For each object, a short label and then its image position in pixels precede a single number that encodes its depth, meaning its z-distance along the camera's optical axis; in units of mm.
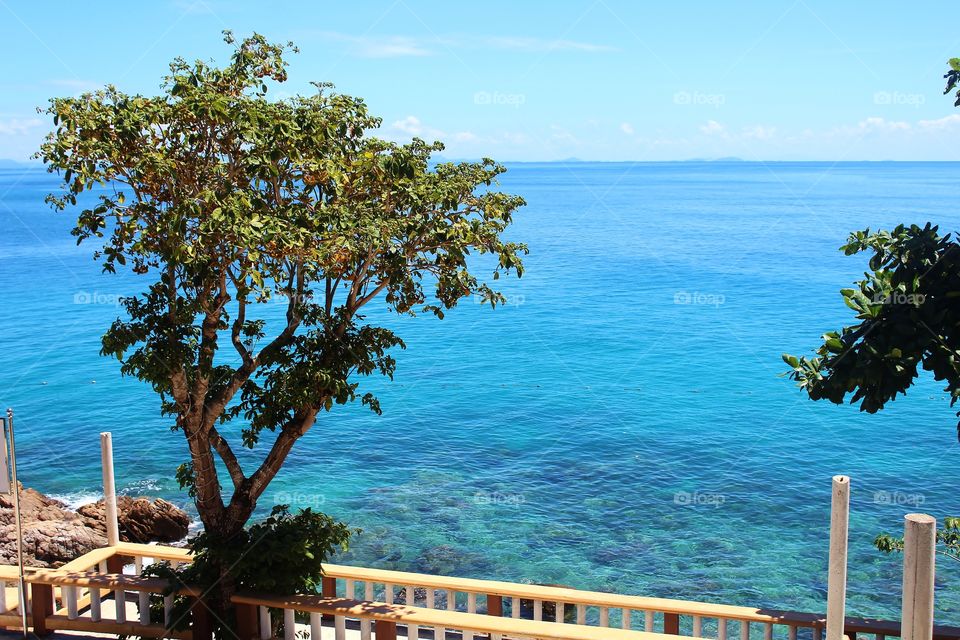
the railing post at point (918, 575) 4602
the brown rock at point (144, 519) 15164
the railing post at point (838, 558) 5039
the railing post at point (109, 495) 8500
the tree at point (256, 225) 6090
